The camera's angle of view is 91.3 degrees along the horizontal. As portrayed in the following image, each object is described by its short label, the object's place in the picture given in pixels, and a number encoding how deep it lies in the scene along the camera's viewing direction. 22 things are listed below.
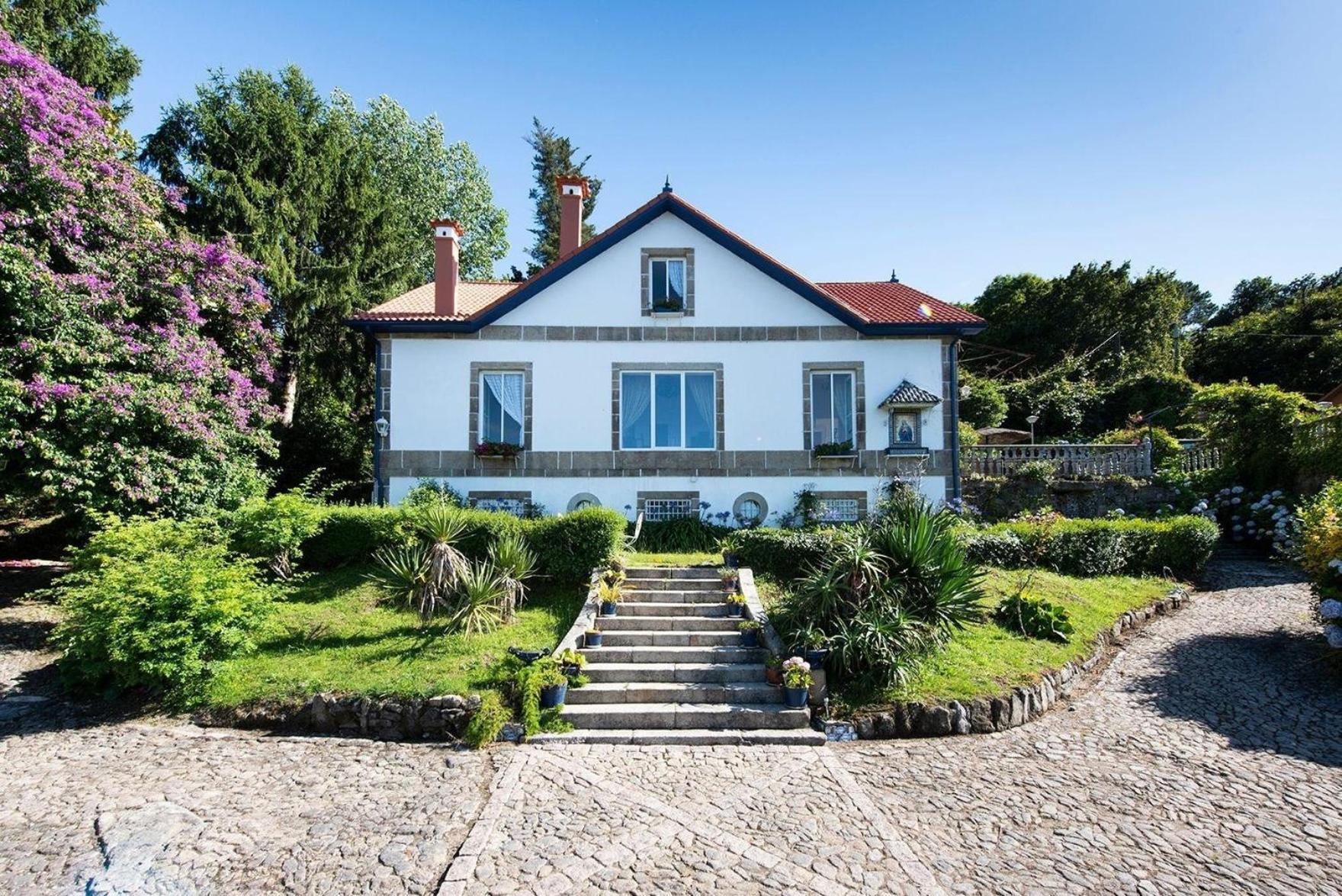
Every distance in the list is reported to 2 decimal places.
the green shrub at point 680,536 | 13.73
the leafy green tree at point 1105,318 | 37.31
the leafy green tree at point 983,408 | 27.47
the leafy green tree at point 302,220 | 18.98
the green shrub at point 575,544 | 10.52
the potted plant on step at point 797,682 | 7.32
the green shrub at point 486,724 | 6.84
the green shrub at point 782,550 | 10.55
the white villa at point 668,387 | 14.70
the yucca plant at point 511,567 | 9.55
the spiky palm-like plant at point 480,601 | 8.99
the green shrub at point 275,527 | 10.17
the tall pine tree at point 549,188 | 33.00
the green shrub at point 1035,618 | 9.16
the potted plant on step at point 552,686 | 7.32
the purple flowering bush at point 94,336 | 10.42
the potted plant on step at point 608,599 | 9.50
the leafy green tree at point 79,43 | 15.21
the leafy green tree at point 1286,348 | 33.25
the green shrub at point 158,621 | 7.51
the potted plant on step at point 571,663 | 7.78
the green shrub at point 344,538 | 11.68
